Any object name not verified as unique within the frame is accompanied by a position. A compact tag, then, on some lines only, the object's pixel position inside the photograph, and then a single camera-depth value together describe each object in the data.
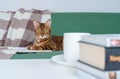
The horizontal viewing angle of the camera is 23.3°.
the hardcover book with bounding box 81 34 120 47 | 0.59
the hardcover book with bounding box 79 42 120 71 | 0.59
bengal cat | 2.18
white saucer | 0.85
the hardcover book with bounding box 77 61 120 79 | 0.60
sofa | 2.48
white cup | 0.83
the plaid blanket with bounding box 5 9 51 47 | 2.42
